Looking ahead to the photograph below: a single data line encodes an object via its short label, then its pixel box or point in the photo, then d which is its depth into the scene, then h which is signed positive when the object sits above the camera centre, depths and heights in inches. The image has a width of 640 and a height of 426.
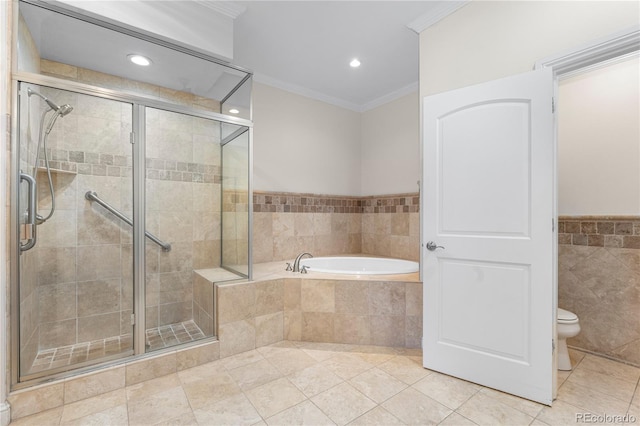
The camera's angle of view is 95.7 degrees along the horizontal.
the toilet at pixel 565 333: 78.7 -32.3
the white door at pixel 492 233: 64.8 -4.8
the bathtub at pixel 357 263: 129.6 -22.8
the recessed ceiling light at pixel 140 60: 82.7 +45.1
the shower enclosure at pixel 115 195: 67.2 +5.9
